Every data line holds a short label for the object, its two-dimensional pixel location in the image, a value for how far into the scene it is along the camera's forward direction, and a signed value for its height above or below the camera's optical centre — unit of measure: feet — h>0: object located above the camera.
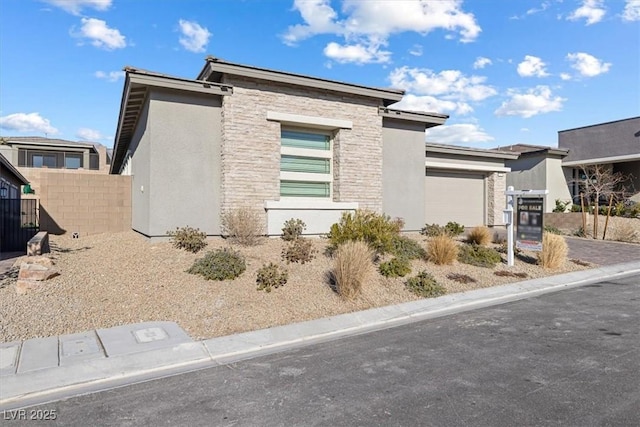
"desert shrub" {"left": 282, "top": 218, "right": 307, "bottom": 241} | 43.65 -2.63
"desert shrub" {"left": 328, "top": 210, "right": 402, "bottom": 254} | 35.49 -2.33
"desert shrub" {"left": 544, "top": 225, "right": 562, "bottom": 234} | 66.91 -3.96
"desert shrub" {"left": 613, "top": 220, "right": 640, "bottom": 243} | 63.31 -4.28
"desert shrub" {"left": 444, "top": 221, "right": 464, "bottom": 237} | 51.57 -3.02
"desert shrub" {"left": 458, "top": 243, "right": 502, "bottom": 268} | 40.88 -5.07
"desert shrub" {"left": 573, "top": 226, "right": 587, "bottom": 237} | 69.53 -4.59
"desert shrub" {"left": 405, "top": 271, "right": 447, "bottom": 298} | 32.04 -6.29
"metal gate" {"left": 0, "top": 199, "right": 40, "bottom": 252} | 47.65 -3.04
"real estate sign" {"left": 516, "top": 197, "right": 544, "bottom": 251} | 41.73 -1.91
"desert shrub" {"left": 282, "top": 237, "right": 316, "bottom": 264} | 35.81 -4.23
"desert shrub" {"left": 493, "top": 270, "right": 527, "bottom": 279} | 38.37 -6.26
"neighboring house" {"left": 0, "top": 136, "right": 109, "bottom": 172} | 118.73 +14.09
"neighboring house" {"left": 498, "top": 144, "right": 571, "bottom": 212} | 90.02 +6.75
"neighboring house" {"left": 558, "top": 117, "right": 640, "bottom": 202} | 86.12 +11.72
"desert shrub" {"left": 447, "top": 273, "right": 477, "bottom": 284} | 35.55 -6.19
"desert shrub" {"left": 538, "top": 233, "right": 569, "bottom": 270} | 41.83 -4.81
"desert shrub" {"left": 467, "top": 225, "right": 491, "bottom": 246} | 47.37 -3.55
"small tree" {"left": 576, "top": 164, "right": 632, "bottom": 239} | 79.87 +4.68
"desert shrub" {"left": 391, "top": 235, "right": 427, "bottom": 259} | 39.91 -4.34
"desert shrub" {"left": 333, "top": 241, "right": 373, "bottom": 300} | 29.19 -4.56
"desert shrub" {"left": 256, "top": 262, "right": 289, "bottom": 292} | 29.78 -5.26
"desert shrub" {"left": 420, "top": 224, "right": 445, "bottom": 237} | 51.90 -3.28
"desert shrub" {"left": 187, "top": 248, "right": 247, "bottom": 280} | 30.88 -4.68
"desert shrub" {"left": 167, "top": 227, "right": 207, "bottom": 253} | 37.40 -3.29
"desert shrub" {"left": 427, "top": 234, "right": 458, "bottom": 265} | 39.04 -4.27
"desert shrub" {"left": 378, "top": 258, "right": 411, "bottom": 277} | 34.40 -5.25
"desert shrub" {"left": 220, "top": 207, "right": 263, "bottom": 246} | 40.75 -2.17
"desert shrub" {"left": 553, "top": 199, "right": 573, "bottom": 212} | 88.58 -0.06
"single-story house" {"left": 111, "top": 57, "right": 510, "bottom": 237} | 41.19 +6.04
